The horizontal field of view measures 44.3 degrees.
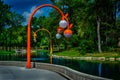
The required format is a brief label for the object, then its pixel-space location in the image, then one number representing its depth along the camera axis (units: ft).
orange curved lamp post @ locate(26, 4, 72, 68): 45.75
